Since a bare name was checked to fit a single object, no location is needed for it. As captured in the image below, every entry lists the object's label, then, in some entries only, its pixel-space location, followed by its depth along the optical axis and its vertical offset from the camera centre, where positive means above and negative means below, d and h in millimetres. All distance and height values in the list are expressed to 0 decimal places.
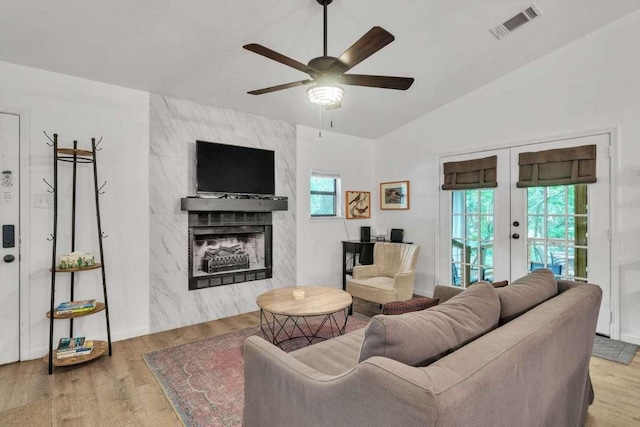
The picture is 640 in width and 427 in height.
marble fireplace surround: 3570 +123
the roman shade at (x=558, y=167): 3432 +528
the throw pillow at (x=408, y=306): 1763 -496
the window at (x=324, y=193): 5035 +327
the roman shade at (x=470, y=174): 4184 +542
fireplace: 3889 -424
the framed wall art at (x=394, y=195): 5160 +320
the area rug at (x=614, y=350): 2912 -1241
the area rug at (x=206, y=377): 2131 -1262
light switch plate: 2943 +115
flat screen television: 3791 +550
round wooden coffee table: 2787 -797
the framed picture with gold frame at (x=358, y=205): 5332 +163
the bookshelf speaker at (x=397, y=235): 5070 -309
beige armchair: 3801 -771
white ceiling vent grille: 2871 +1751
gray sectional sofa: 929 -520
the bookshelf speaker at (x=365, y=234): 5180 -302
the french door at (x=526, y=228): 3400 -154
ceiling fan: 1925 +950
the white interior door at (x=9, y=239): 2834 -216
